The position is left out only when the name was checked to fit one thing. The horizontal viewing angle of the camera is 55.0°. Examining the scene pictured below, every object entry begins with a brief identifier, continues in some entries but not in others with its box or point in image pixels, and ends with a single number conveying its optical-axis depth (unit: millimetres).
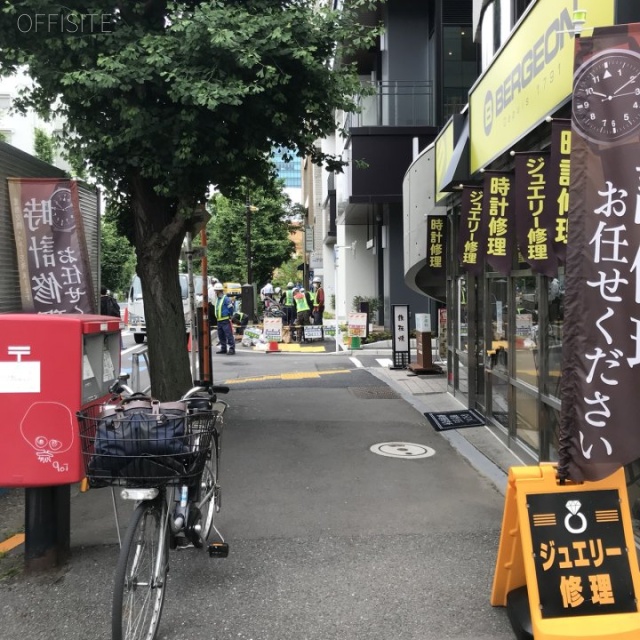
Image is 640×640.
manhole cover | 6776
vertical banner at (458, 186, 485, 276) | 7439
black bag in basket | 2955
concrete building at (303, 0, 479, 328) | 16859
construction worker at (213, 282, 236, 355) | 16344
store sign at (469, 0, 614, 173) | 4863
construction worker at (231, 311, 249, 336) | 22117
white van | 25258
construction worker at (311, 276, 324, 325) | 22938
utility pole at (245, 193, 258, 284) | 29706
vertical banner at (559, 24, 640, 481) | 2930
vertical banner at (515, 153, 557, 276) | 5059
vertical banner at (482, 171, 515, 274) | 6254
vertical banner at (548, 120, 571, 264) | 4430
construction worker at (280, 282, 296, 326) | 23000
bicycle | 2939
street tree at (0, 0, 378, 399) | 5820
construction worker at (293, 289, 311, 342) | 21000
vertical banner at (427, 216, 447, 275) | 10602
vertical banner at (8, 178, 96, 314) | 6117
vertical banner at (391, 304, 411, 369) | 13562
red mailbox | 3648
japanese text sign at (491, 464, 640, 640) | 2947
